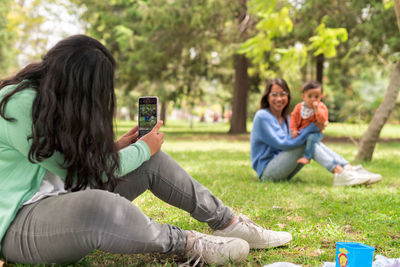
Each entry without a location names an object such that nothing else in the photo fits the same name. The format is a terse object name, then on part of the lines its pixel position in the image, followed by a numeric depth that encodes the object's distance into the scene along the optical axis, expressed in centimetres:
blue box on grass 189
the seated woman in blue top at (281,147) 466
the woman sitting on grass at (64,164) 169
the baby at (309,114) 447
